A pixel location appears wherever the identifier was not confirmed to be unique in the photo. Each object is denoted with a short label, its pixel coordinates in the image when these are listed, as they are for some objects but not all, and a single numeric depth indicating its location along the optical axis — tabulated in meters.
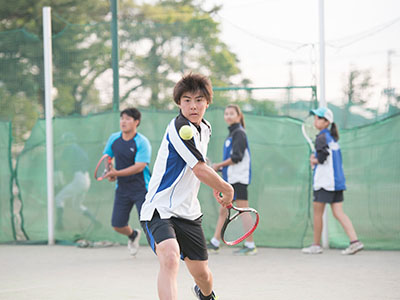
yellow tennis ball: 8.13
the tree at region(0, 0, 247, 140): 17.29
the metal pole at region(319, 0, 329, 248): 15.95
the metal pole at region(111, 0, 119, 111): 17.33
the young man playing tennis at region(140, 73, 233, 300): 8.18
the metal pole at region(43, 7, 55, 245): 17.36
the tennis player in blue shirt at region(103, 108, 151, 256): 14.70
